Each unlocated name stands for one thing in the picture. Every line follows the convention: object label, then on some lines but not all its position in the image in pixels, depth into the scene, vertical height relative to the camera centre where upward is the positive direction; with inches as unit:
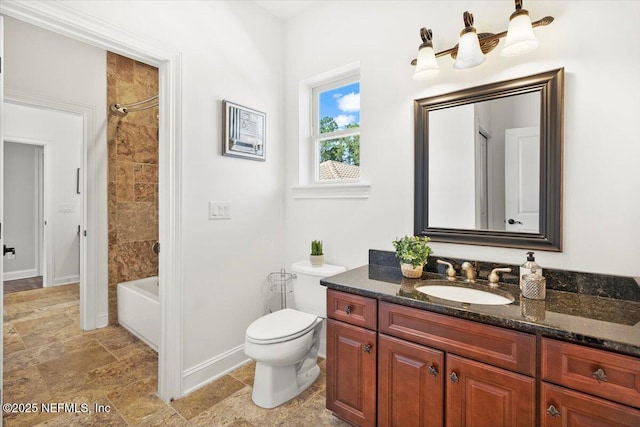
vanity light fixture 56.4 +33.8
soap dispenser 54.7 -10.0
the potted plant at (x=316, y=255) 91.0 -13.1
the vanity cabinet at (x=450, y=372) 44.6 -25.8
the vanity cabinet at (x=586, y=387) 37.3 -22.4
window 94.9 +25.7
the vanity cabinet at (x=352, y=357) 59.4 -29.3
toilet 70.1 -31.3
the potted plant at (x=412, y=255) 67.9 -9.7
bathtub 100.5 -33.8
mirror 59.9 +10.2
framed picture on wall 85.2 +22.9
